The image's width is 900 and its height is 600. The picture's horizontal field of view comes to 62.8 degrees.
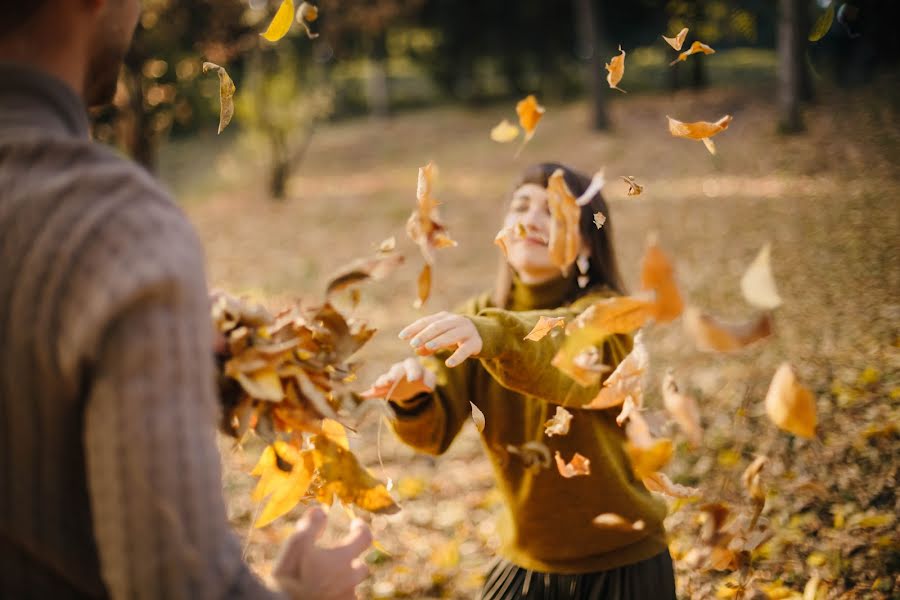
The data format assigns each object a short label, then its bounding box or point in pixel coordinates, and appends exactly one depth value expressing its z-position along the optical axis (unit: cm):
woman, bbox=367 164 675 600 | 190
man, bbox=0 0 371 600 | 89
